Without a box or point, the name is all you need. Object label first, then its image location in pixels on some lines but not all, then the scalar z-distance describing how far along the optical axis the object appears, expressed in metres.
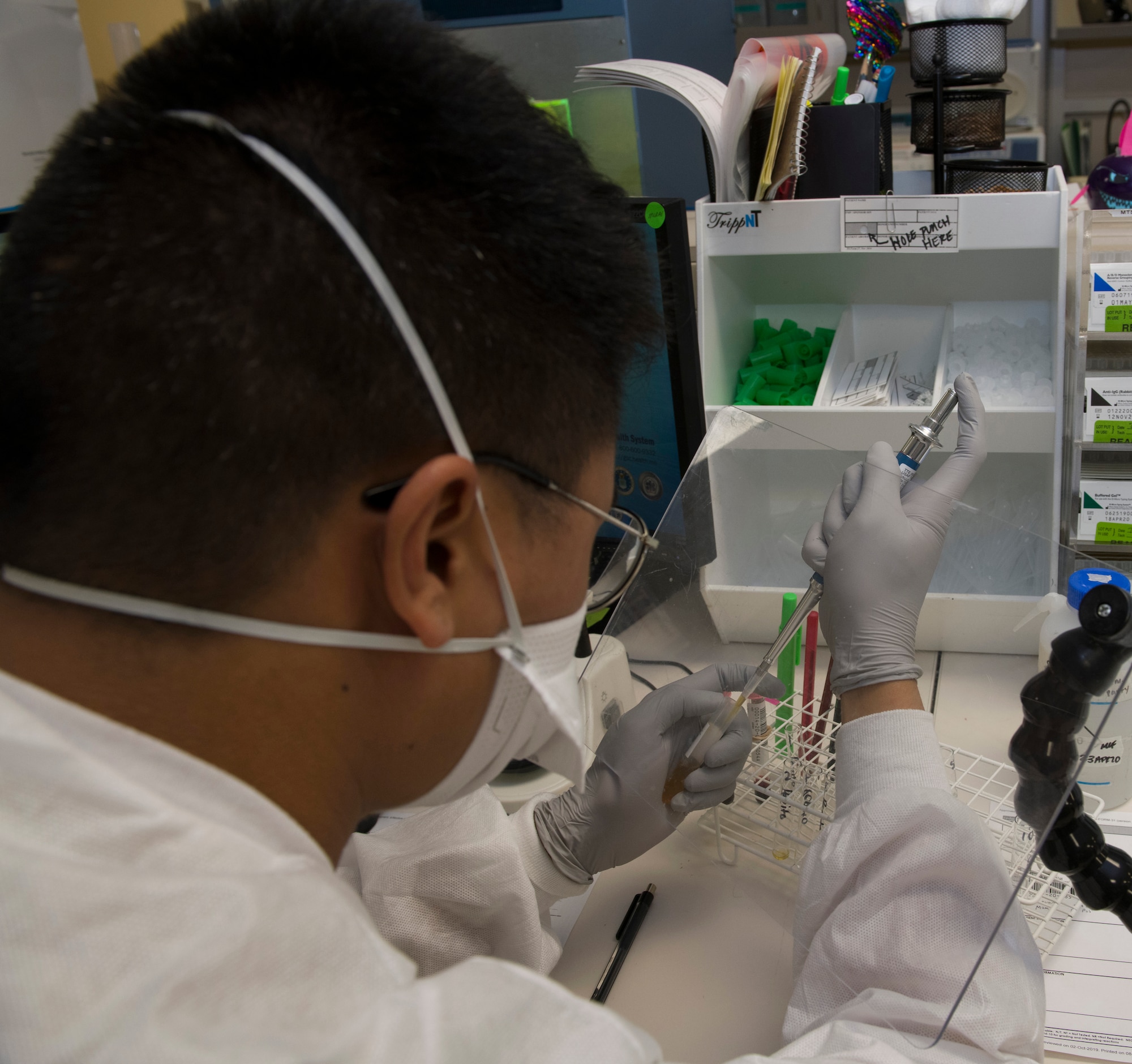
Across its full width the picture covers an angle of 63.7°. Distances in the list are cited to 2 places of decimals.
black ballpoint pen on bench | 0.92
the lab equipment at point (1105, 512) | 1.22
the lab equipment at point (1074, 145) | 3.07
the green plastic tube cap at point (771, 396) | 1.44
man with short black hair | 0.46
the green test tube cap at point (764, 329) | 1.58
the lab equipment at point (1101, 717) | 0.76
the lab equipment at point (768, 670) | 0.96
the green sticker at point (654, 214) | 1.32
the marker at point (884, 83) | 1.39
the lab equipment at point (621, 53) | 1.79
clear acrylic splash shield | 0.76
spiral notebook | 1.19
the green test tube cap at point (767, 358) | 1.52
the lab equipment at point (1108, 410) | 1.18
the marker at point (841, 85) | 1.42
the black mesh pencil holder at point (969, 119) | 1.41
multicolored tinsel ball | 1.44
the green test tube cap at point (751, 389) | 1.48
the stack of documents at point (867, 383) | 1.32
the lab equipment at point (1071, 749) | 0.74
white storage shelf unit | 0.93
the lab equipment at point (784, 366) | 1.45
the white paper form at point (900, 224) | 1.22
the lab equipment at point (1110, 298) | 1.14
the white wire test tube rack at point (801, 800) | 0.88
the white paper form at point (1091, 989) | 0.83
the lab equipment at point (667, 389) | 1.33
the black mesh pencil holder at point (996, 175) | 1.31
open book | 1.21
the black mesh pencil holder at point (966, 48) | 1.35
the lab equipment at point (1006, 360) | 1.29
